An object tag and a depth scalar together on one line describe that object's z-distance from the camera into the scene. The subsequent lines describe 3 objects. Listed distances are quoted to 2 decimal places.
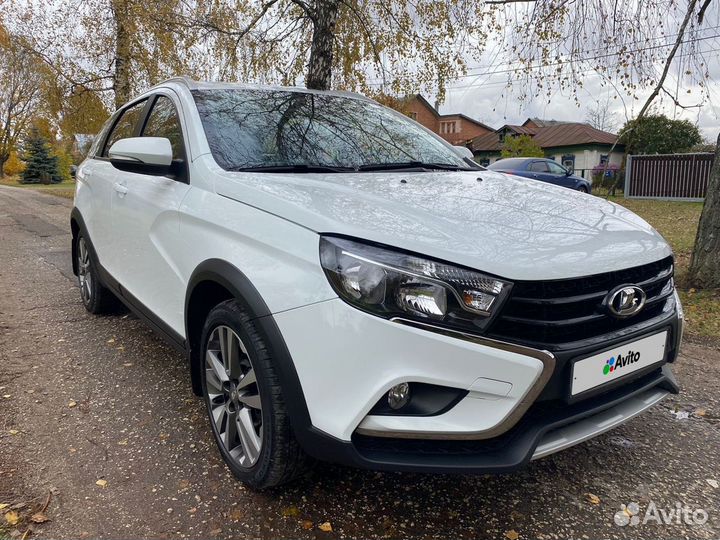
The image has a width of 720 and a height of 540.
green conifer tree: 41.75
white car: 1.72
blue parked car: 16.28
